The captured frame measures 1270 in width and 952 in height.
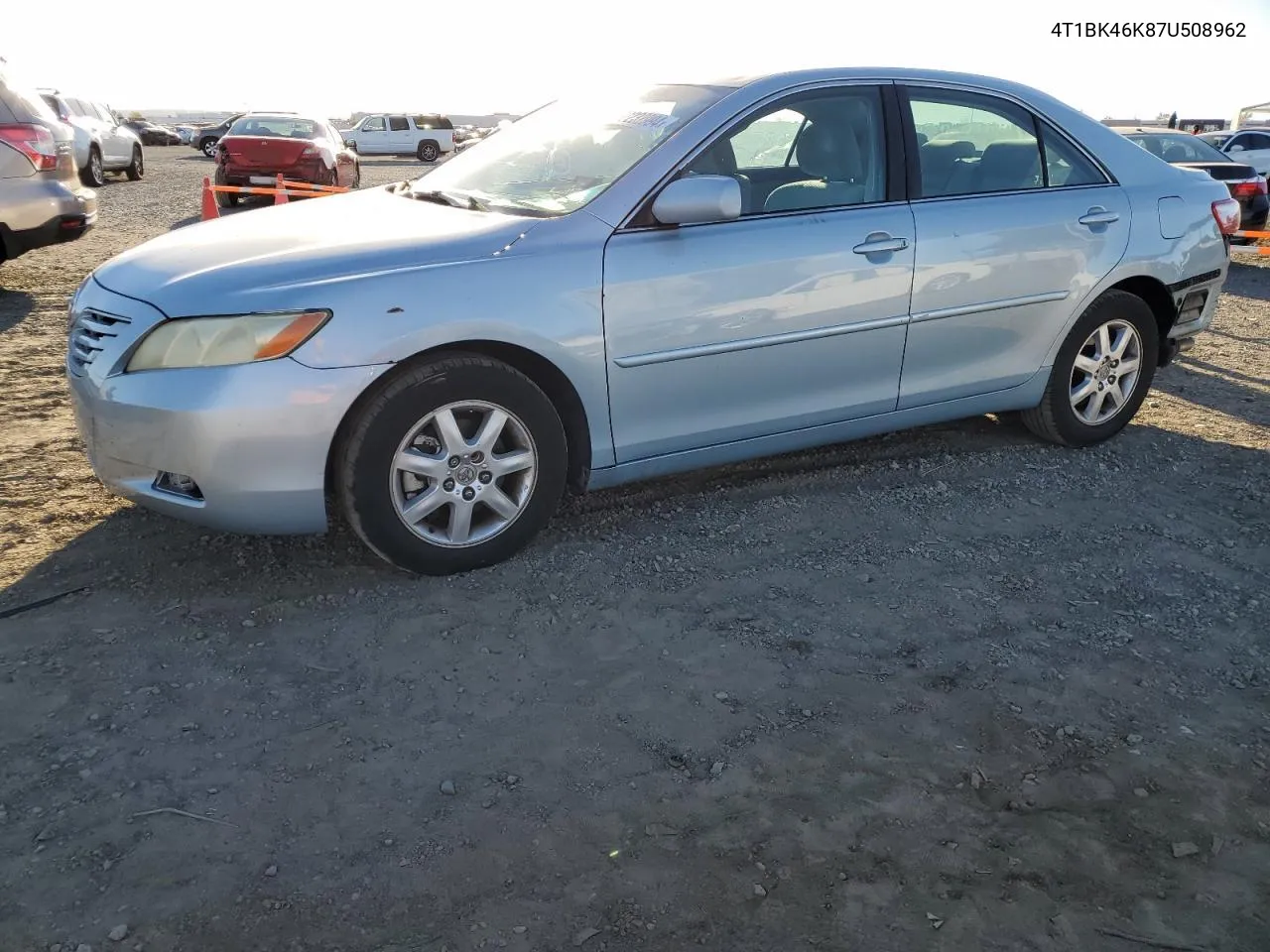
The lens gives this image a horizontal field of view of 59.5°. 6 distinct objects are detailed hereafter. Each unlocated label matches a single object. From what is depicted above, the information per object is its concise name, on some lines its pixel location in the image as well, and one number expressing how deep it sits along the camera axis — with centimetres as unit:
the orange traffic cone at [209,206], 940
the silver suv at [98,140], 1770
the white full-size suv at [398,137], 4041
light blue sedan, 338
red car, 1595
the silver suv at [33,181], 786
